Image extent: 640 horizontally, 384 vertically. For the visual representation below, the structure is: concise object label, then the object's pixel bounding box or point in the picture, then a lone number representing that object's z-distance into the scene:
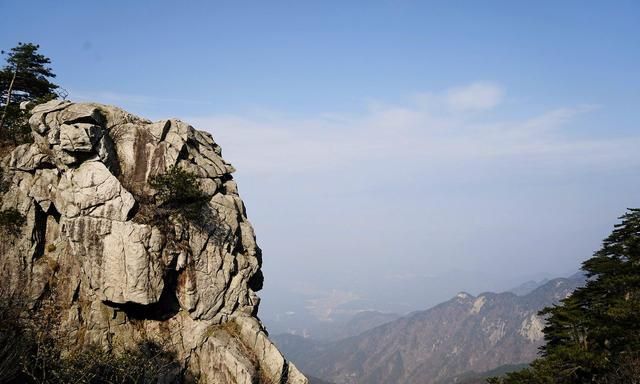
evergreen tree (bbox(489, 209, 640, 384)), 33.84
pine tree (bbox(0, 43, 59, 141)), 43.76
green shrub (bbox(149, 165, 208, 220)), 34.50
